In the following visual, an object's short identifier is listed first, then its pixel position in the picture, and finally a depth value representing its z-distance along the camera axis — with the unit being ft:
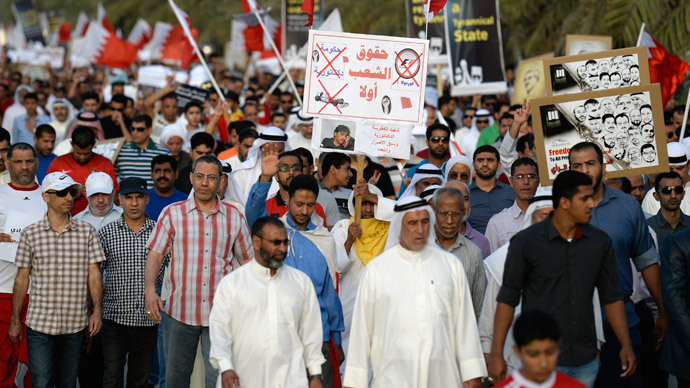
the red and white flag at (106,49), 141.79
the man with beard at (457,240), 47.19
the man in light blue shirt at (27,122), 105.29
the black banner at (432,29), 105.40
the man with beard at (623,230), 47.29
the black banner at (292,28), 113.70
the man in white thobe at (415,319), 42.04
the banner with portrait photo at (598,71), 61.36
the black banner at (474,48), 100.32
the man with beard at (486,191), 60.49
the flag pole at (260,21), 94.30
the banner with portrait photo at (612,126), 56.03
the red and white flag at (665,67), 85.20
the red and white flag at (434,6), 67.66
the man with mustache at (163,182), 63.00
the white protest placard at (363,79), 57.26
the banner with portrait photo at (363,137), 56.95
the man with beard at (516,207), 53.98
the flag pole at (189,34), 99.74
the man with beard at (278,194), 56.70
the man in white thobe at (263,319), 42.50
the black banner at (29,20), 226.79
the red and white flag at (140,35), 175.83
